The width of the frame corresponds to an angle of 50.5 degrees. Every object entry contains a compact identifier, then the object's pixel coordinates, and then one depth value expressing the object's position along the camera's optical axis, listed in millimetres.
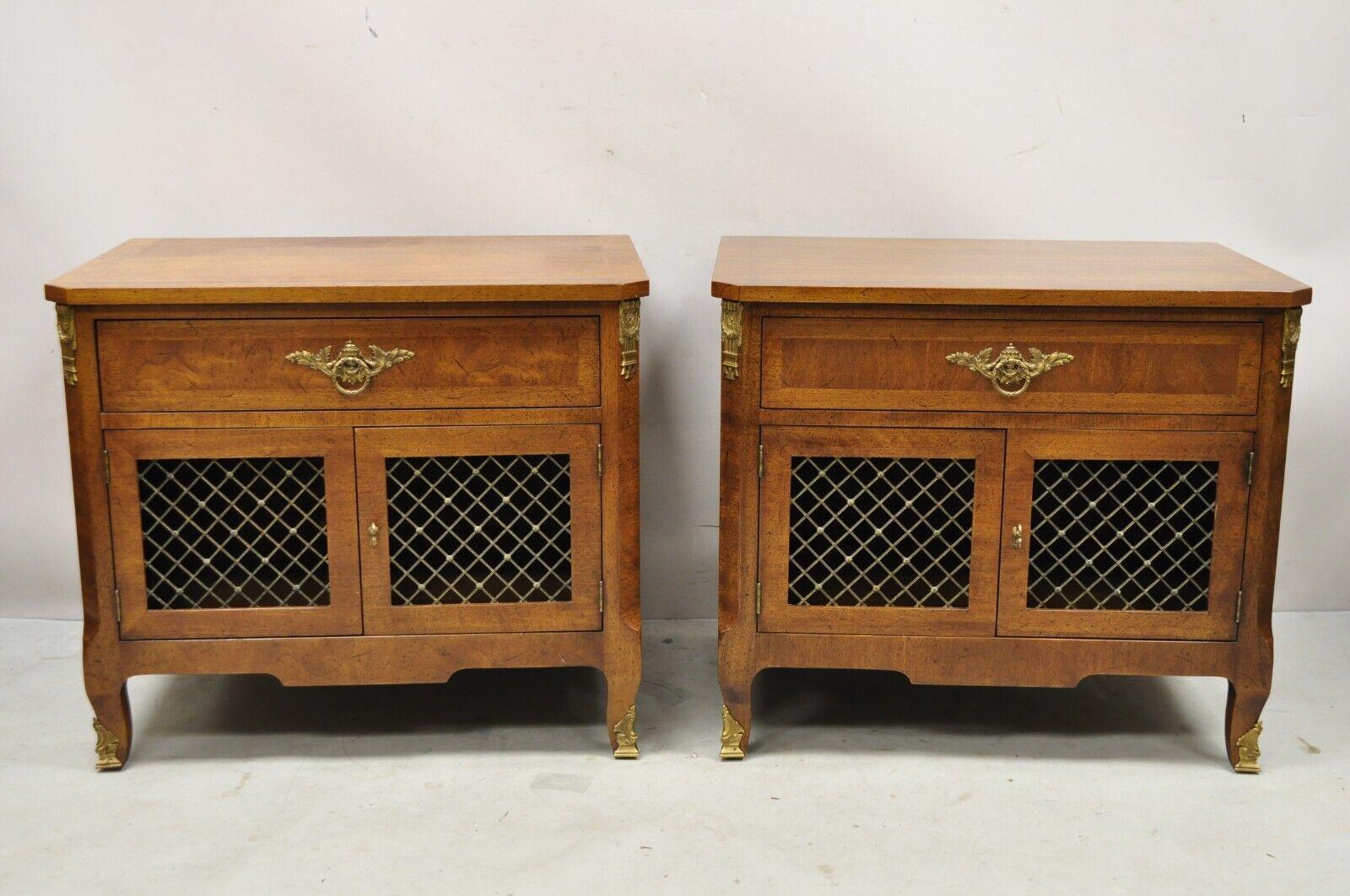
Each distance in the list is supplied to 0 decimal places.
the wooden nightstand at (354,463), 2406
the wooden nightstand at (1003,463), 2404
